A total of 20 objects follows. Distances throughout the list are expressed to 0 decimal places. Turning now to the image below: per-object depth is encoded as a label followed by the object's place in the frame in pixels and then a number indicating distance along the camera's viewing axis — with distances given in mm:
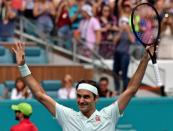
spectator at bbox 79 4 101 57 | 15922
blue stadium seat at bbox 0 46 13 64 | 15492
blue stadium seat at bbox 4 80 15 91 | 14159
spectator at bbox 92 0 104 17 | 16734
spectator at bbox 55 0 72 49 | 16562
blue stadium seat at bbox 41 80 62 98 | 14471
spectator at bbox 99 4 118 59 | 15672
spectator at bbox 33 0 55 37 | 16531
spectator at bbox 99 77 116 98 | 13750
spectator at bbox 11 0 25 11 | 16703
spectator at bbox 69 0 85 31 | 16844
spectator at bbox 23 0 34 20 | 17062
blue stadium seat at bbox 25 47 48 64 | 15919
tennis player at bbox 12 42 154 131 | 6516
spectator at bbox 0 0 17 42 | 15992
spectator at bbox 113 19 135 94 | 14930
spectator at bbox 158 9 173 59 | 15945
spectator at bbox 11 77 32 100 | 13094
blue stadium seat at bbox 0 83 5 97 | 14058
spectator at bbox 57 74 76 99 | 13640
